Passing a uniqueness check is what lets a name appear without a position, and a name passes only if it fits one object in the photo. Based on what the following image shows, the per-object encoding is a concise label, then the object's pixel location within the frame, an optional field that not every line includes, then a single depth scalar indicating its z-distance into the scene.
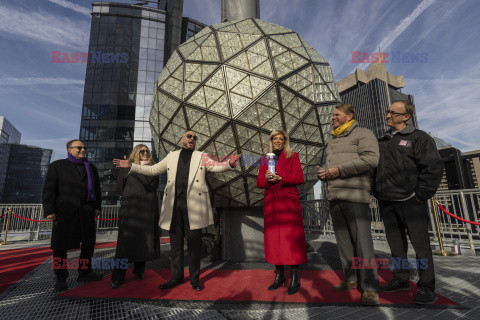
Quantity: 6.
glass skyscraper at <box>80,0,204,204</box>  29.45
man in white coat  2.64
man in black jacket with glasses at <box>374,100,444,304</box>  2.12
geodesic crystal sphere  2.98
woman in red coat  2.45
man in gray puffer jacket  2.25
